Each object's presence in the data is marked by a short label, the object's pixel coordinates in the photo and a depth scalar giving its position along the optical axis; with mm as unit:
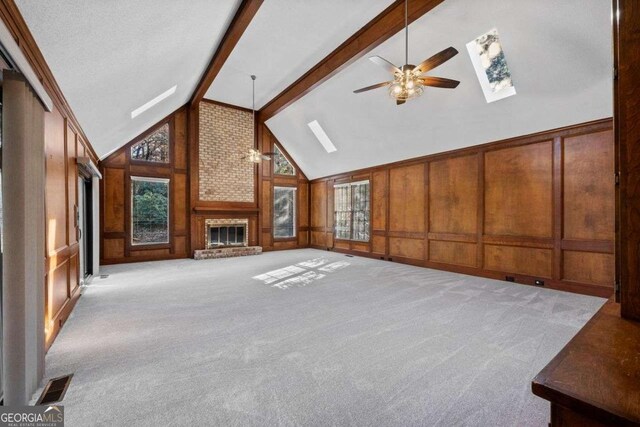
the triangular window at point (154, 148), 7312
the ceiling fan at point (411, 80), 3336
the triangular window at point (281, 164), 9617
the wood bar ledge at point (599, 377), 641
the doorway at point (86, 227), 4861
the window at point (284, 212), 9717
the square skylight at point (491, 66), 4203
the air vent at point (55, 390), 1858
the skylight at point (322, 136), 8031
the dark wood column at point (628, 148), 1020
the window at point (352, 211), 8523
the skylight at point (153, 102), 5350
